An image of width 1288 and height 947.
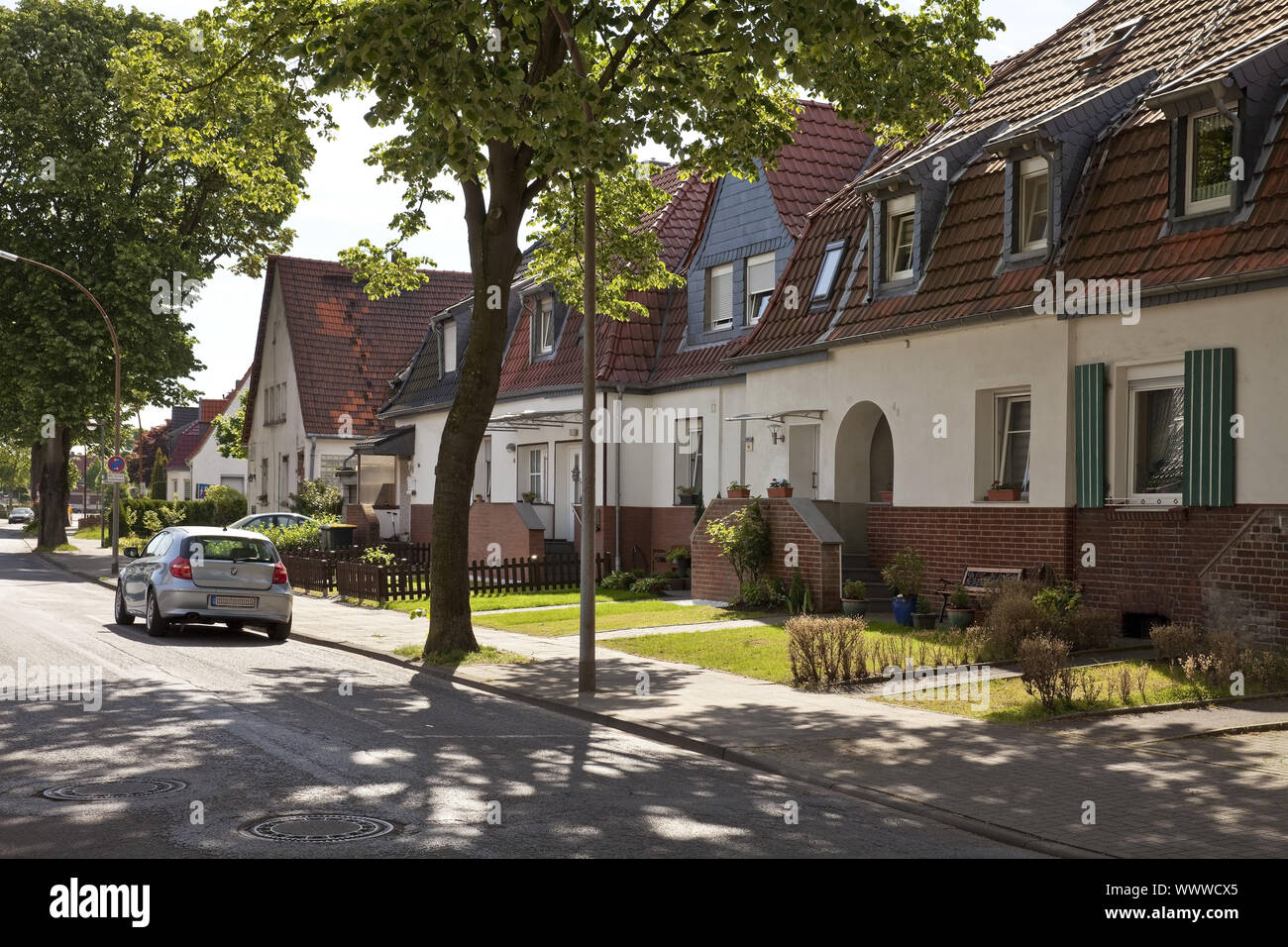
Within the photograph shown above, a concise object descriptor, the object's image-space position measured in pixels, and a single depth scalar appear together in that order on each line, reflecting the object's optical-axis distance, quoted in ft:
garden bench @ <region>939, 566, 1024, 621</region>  59.93
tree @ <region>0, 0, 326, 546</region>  137.28
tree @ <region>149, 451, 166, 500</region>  306.35
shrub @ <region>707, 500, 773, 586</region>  71.41
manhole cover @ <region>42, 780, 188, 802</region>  26.24
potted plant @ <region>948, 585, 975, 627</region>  60.44
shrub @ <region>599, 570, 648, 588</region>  90.79
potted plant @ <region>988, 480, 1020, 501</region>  61.21
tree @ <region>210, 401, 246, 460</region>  224.94
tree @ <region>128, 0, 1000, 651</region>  43.73
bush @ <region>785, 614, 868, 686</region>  46.01
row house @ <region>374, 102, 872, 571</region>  89.10
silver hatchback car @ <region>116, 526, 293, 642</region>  62.08
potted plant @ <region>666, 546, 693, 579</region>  89.15
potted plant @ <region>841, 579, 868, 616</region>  65.51
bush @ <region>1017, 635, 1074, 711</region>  39.11
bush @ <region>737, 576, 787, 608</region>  69.87
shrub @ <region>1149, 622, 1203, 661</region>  44.75
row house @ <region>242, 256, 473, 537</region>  154.40
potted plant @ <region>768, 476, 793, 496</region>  73.26
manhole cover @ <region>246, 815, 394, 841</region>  23.20
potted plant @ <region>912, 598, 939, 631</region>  61.00
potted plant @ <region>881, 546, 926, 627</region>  62.48
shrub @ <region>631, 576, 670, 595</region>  85.66
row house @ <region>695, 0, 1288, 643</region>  49.93
